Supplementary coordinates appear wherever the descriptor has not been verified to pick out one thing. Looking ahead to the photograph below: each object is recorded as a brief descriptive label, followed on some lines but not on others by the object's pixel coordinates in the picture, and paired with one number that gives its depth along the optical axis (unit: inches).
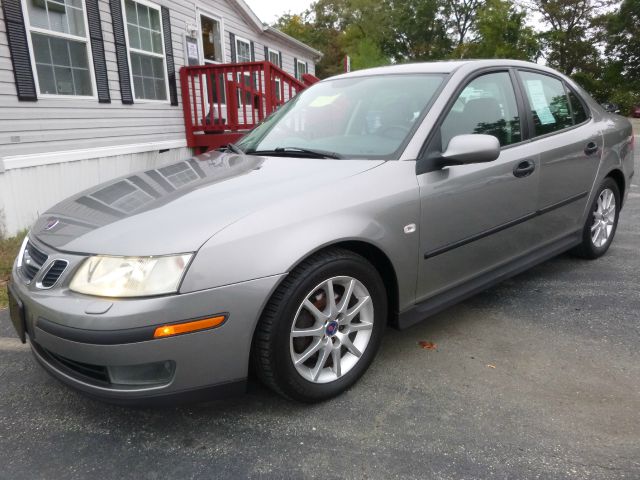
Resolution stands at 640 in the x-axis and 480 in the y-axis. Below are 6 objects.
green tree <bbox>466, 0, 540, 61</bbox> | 1263.5
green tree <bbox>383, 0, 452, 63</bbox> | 1572.3
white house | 213.9
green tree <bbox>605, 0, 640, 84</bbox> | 1359.5
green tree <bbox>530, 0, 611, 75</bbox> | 1379.2
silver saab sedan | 73.9
